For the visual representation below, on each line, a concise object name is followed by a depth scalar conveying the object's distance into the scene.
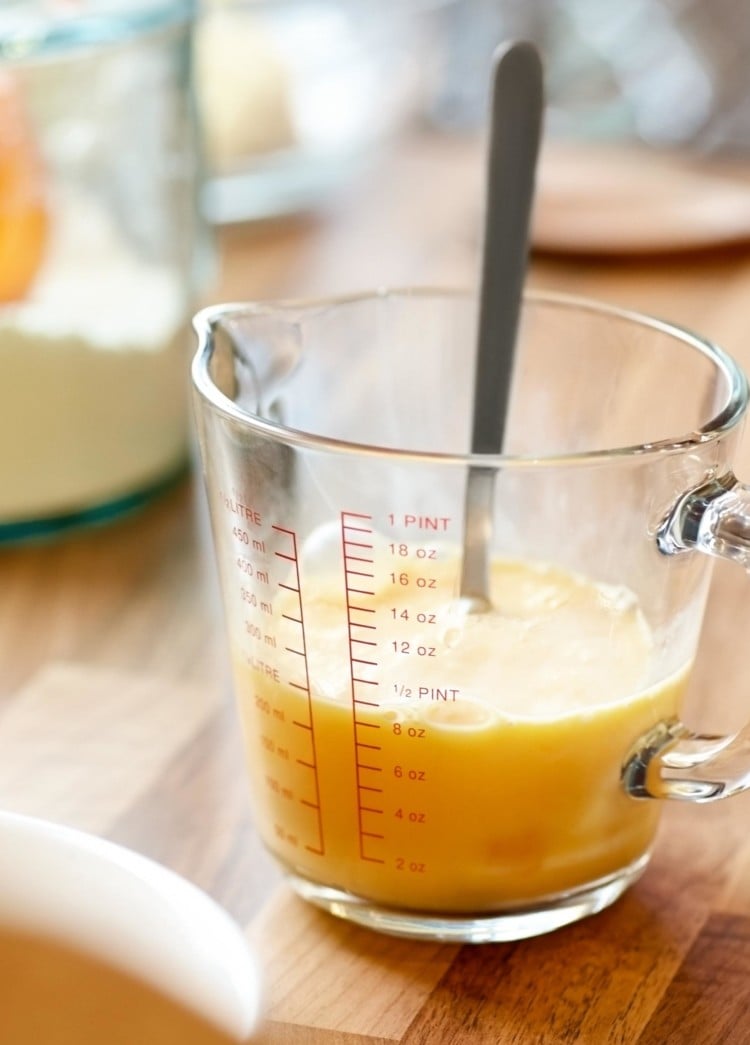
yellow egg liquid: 0.55
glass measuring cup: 0.55
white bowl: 0.52
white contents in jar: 0.72
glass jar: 0.71
